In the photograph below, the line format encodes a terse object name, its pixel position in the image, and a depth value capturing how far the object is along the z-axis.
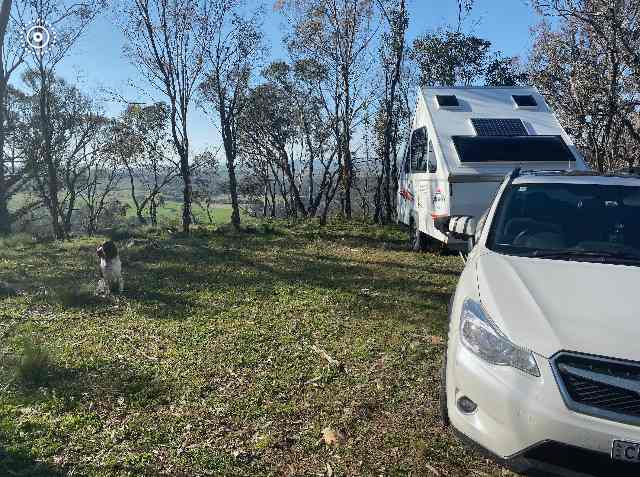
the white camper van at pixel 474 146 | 7.59
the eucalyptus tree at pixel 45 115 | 16.89
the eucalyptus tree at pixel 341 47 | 16.70
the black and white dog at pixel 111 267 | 6.95
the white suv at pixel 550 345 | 2.28
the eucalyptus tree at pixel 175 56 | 13.86
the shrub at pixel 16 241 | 12.44
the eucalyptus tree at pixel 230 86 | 15.40
